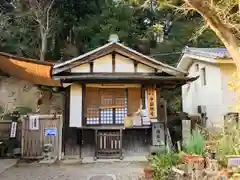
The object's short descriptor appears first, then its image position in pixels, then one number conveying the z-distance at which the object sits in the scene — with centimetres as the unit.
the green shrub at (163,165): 602
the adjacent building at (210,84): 1230
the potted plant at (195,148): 593
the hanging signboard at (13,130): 1139
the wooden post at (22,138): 1079
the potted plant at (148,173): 627
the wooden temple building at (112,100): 1098
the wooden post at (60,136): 1098
